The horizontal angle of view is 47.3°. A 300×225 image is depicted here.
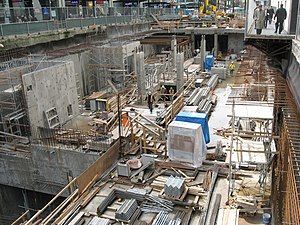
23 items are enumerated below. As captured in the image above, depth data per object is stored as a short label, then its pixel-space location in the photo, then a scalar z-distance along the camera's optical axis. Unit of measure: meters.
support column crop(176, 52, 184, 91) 26.56
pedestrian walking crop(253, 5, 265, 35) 12.95
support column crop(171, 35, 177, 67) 29.33
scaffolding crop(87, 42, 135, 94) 27.08
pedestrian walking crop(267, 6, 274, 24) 15.75
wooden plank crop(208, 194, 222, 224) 11.31
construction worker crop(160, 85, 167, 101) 26.13
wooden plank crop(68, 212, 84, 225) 12.09
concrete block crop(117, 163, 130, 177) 14.65
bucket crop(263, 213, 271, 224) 10.96
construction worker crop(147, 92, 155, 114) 21.30
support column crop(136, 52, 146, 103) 24.05
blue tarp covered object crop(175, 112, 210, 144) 16.00
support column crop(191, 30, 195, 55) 44.81
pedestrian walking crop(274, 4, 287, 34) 12.49
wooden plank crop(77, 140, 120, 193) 14.01
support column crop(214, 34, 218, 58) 43.63
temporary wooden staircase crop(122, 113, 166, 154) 16.52
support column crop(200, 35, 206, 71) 34.28
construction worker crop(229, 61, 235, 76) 33.31
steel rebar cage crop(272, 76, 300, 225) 7.63
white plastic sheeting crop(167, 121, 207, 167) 14.37
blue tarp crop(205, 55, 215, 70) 34.22
